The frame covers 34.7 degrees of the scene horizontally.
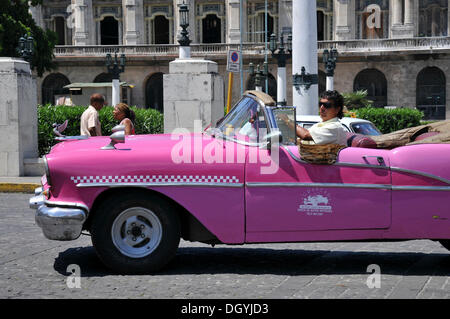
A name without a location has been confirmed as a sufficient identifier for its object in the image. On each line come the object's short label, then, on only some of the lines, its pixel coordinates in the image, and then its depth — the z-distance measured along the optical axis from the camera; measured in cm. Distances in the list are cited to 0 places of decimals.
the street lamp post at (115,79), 4109
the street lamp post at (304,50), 1644
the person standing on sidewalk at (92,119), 1135
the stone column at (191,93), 1593
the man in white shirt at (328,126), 642
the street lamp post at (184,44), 1773
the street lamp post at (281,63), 3357
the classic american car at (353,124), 1368
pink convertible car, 625
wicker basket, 630
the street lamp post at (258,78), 3594
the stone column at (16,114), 1462
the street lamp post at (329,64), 3847
